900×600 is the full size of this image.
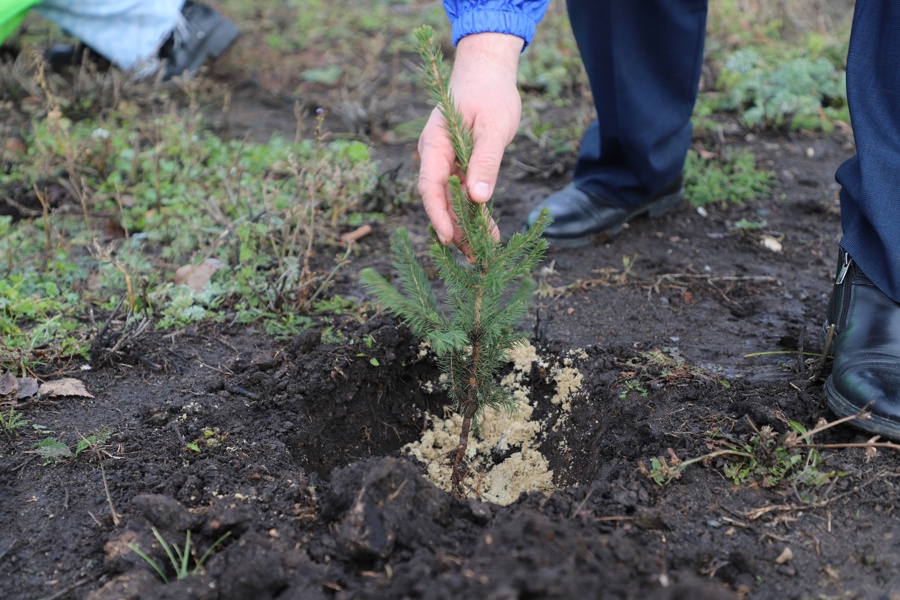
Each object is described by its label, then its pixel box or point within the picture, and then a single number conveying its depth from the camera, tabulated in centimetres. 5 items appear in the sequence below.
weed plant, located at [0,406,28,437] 213
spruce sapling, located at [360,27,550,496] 178
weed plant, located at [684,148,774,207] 362
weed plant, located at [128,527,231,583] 169
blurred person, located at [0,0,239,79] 448
